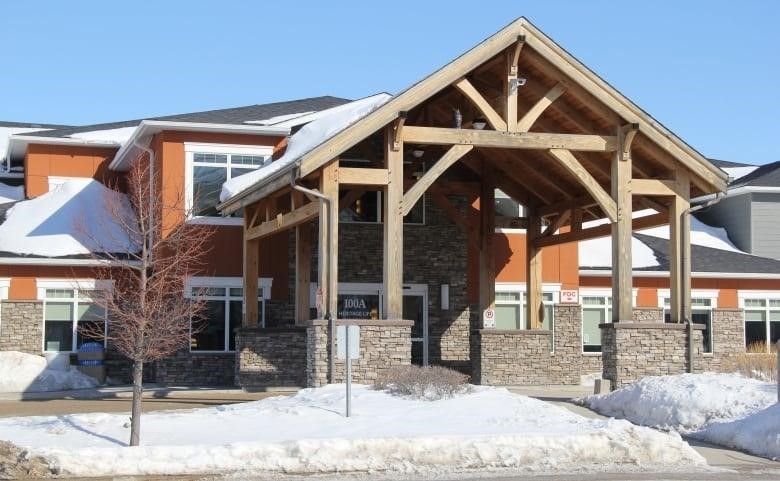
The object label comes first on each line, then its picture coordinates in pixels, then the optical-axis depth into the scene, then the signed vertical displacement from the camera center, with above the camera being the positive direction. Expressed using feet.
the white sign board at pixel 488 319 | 95.14 +0.15
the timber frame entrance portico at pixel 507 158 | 70.03 +11.16
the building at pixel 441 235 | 71.87 +6.80
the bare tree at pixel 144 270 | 51.49 +3.51
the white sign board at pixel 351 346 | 55.98 -1.25
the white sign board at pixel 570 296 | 101.76 +2.23
